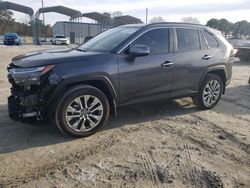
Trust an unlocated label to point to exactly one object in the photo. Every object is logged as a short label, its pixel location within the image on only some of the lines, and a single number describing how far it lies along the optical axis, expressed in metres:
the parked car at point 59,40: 30.36
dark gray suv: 2.96
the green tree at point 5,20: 42.96
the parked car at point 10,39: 26.77
